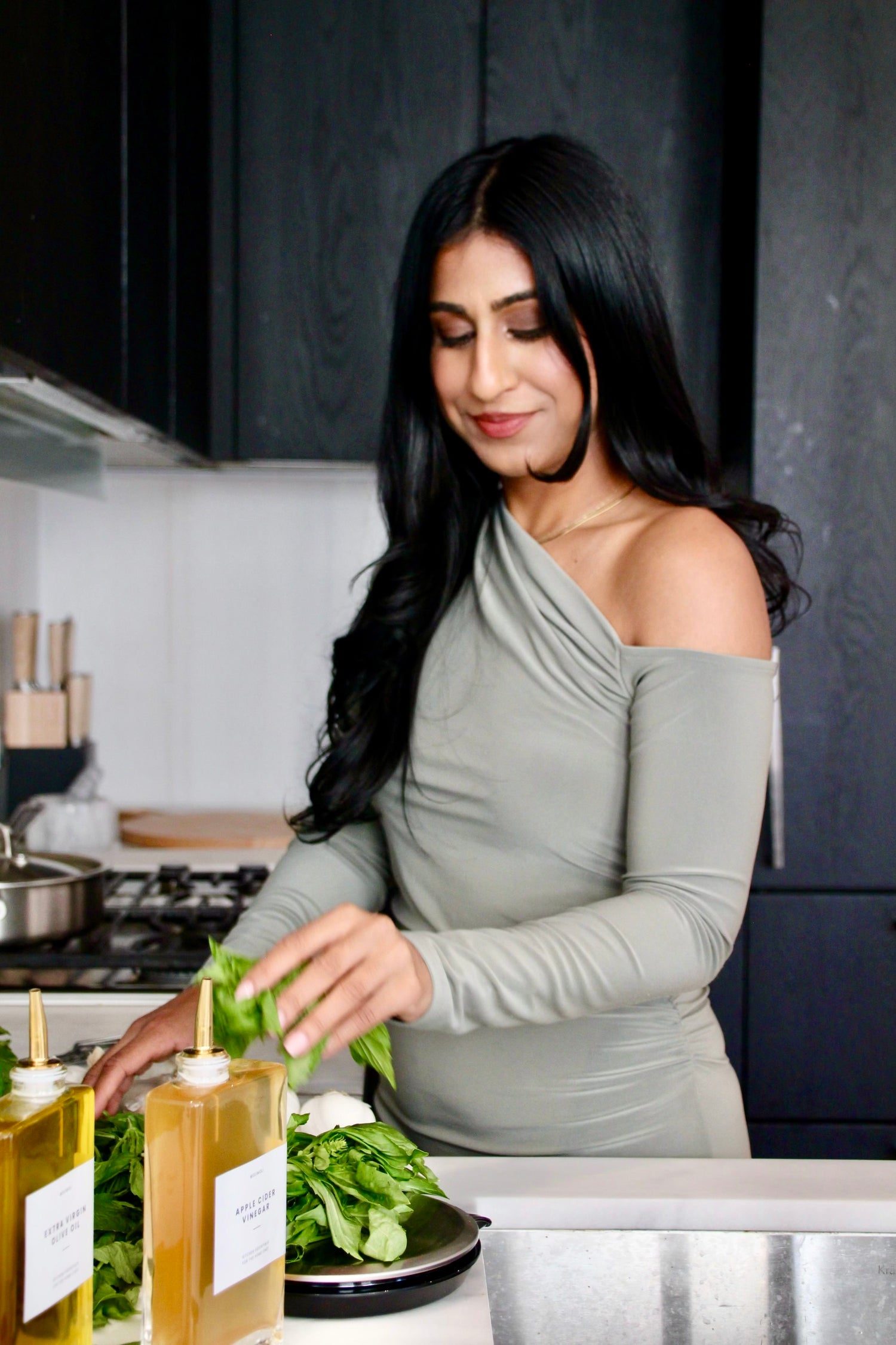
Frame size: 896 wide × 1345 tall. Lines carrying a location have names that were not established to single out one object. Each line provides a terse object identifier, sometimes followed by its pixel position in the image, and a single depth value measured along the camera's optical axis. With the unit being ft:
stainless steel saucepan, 5.60
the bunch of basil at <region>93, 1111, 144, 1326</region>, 2.54
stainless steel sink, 3.13
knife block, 8.81
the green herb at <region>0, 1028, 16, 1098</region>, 2.57
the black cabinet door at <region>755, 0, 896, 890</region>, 8.40
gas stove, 5.50
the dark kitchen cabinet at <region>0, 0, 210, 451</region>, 4.57
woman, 3.67
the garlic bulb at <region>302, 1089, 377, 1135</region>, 3.04
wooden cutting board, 8.72
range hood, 5.05
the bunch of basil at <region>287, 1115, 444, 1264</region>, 2.62
